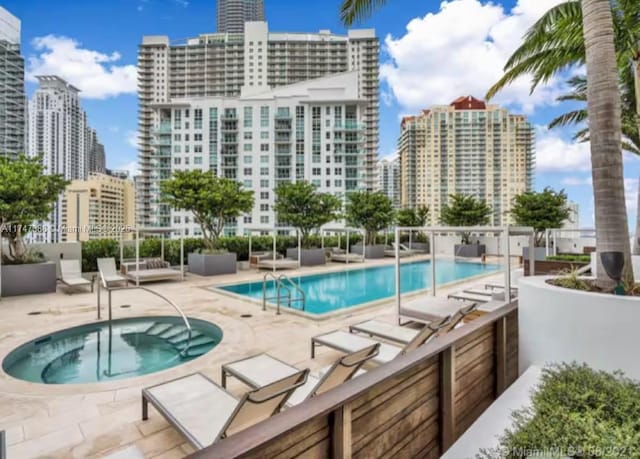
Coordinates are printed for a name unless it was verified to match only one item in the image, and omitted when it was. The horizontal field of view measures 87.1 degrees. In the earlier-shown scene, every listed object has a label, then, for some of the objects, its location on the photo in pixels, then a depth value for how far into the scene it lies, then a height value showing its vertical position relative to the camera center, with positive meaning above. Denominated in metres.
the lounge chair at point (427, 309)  5.92 -1.42
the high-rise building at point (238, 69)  59.38 +32.55
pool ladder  7.30 -1.64
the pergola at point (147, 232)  10.30 +0.02
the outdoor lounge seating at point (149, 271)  10.73 -1.27
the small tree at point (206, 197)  12.29 +1.32
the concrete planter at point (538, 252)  16.47 -1.05
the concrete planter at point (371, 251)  19.94 -1.12
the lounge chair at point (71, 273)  9.41 -1.18
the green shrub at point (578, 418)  1.88 -1.19
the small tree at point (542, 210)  19.50 +1.25
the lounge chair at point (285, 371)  2.69 -1.54
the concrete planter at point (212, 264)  12.58 -1.19
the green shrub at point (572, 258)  10.97 -0.91
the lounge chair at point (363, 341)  3.79 -1.54
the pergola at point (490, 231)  4.81 +0.01
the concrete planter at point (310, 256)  16.14 -1.19
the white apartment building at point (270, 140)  50.06 +13.87
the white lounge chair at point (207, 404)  2.29 -1.54
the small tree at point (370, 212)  20.36 +1.22
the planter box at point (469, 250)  21.81 -1.21
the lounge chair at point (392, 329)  4.55 -1.51
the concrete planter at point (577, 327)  2.76 -0.86
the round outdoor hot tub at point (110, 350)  4.71 -1.93
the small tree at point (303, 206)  16.67 +1.31
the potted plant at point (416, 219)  24.48 +0.95
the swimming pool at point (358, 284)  9.70 -1.87
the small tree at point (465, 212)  22.58 +1.34
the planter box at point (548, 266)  9.71 -1.02
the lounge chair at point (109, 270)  9.83 -1.15
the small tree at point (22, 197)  8.31 +0.93
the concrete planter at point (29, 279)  8.72 -1.22
